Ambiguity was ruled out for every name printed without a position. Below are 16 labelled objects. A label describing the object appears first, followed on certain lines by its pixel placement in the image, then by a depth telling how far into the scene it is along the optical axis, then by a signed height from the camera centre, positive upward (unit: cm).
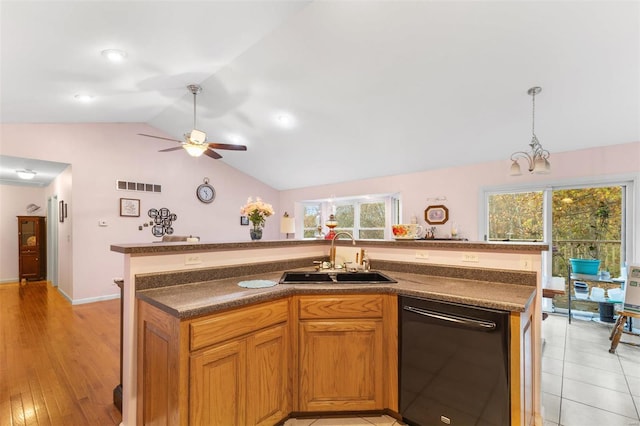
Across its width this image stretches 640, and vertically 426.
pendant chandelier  299 +51
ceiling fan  360 +84
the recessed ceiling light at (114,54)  263 +146
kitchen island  141 -54
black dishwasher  145 -84
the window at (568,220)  387 -14
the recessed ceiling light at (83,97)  356 +143
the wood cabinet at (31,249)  636 -87
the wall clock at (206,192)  630 +39
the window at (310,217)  761 -18
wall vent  517 +44
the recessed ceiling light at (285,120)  438 +141
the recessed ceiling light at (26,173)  518 +67
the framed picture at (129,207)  518 +5
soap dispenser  240 -44
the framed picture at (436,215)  507 -8
